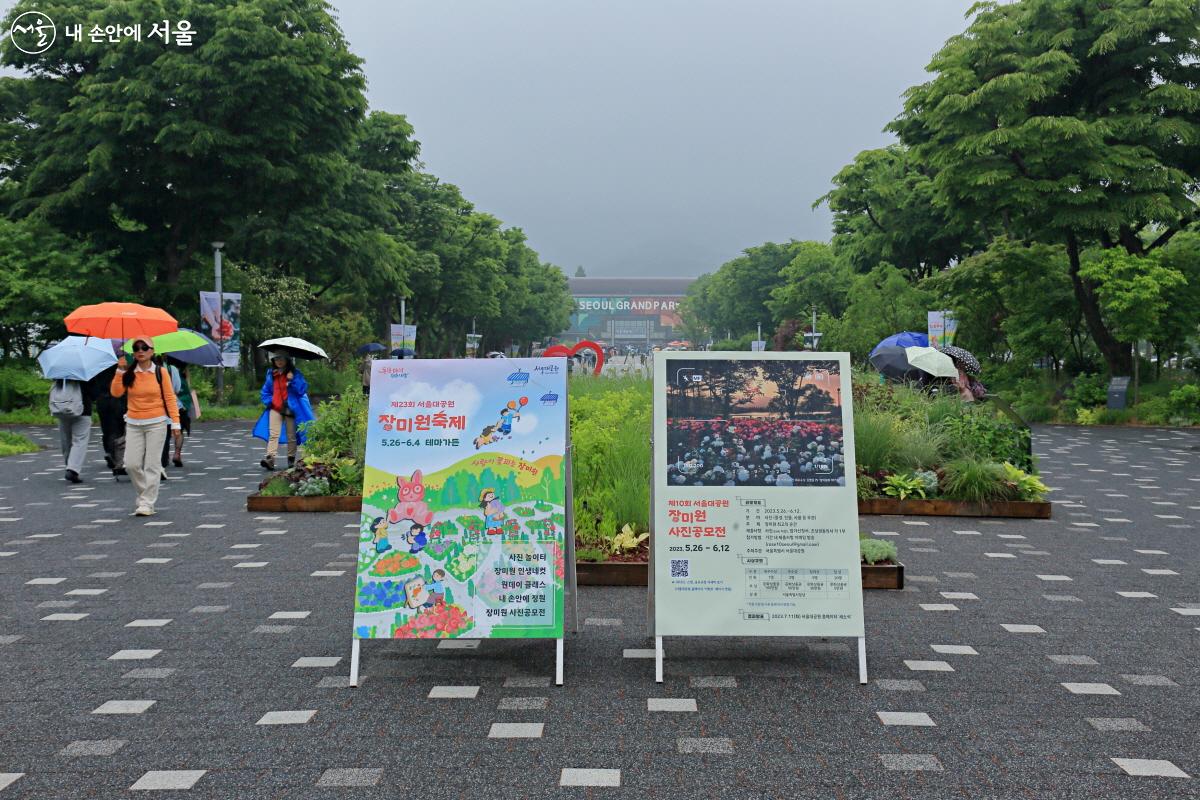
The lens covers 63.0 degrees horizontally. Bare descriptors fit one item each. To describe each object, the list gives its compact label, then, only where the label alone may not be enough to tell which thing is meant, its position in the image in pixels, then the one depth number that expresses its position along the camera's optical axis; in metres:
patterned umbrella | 14.56
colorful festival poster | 4.59
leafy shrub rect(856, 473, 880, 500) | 9.95
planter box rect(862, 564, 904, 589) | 6.64
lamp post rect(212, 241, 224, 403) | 25.98
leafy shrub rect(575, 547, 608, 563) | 6.93
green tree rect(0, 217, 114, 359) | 24.47
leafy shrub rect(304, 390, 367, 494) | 10.41
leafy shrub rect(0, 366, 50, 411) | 24.08
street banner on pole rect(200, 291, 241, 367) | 25.88
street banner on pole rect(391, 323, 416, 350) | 43.69
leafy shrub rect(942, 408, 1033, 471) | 10.59
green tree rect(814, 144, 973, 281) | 39.44
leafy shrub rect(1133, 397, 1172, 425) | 25.00
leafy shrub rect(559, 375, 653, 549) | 7.43
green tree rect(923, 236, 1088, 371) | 28.36
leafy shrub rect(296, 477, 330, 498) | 10.04
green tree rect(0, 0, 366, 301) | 26.39
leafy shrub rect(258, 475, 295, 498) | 10.17
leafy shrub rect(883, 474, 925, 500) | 9.95
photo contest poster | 4.68
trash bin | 26.19
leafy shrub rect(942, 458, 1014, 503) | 9.87
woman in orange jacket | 9.55
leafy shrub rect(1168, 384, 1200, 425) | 24.22
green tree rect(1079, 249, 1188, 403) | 24.11
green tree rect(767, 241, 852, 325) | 55.03
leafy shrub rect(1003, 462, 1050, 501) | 9.95
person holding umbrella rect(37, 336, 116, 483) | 11.86
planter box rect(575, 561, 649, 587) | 6.75
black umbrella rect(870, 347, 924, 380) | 15.09
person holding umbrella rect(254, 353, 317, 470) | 12.77
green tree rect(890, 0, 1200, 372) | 24.98
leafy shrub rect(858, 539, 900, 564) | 6.77
